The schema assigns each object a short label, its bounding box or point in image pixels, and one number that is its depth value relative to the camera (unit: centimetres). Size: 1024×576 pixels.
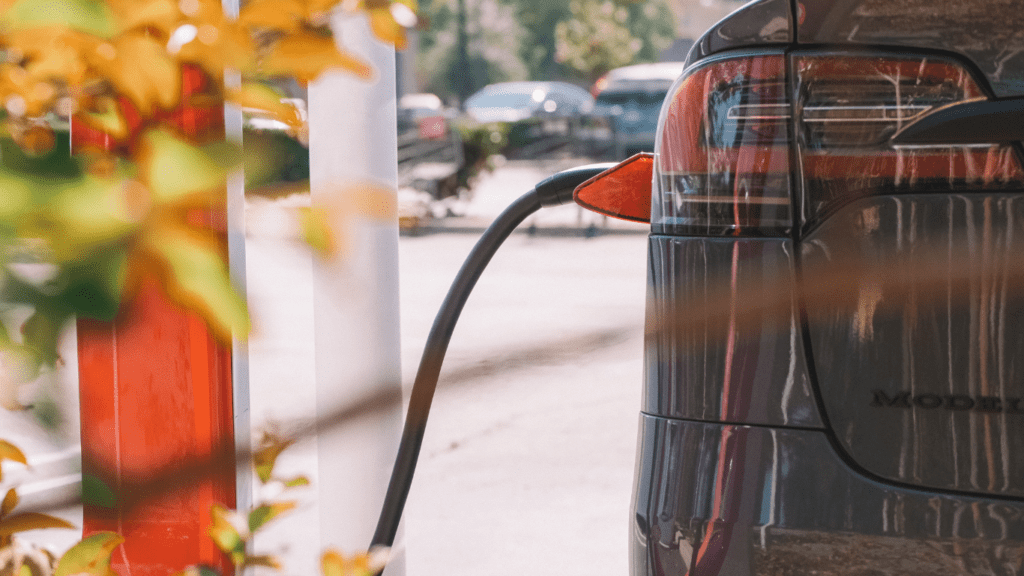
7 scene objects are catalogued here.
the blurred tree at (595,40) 6298
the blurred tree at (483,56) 7625
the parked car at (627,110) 3124
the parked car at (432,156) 2110
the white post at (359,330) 392
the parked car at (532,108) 3937
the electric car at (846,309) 311
